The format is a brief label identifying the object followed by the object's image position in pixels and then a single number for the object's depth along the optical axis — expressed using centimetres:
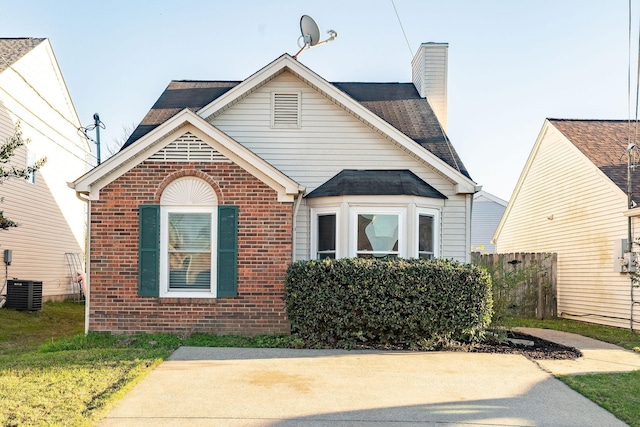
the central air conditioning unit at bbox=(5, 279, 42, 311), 1656
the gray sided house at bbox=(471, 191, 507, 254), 3547
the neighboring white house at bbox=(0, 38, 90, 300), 1789
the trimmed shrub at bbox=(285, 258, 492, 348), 1016
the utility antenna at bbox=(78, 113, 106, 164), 2378
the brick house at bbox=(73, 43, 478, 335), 1105
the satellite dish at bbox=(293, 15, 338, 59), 1377
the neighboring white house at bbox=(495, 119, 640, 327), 1539
